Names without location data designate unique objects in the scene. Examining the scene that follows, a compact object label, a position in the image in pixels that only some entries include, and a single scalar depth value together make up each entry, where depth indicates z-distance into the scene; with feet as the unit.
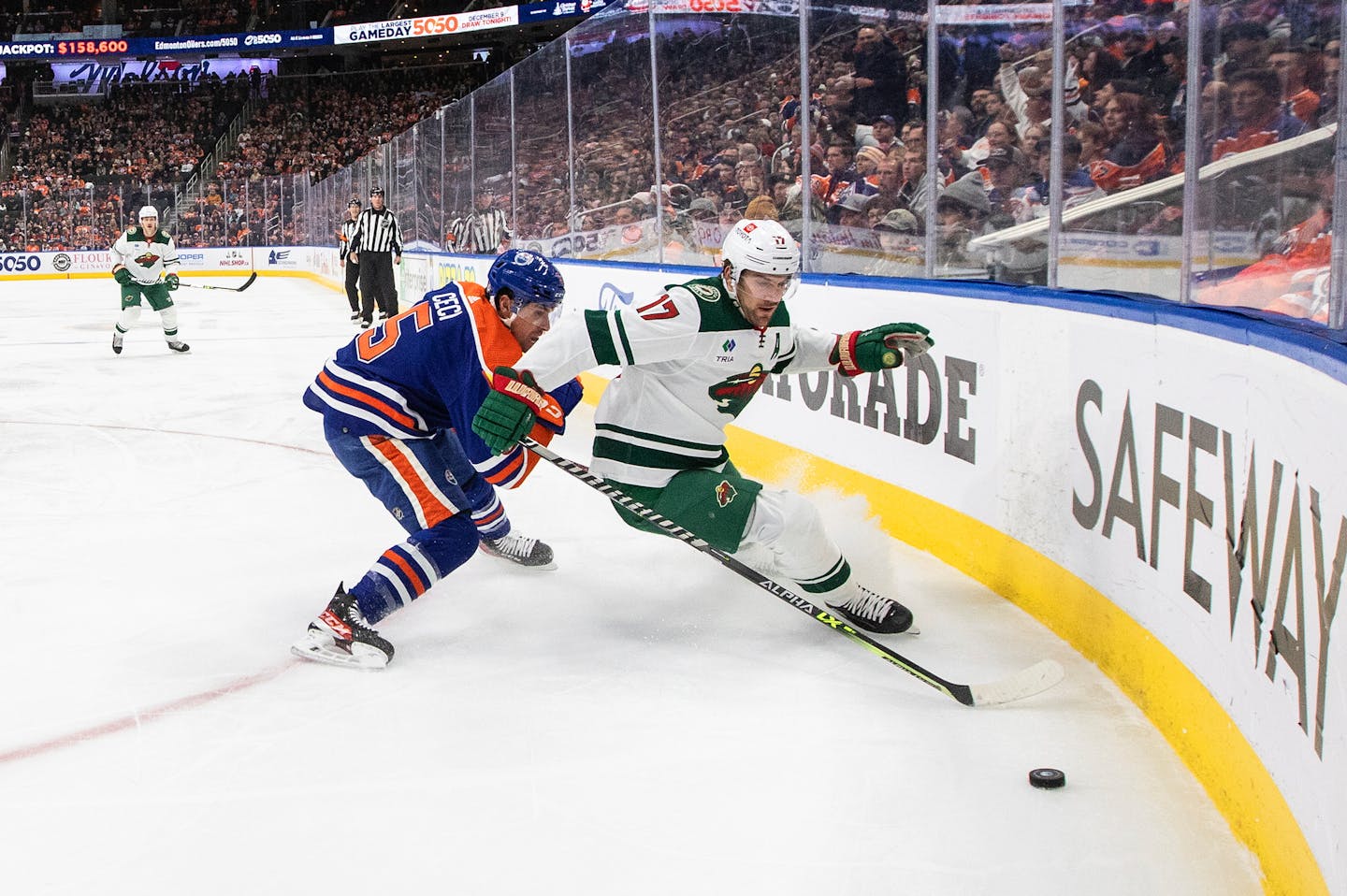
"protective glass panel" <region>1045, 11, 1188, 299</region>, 8.29
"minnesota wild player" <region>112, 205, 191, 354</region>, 30.55
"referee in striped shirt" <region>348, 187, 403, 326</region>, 36.81
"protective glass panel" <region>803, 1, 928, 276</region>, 12.48
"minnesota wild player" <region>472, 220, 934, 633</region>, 8.62
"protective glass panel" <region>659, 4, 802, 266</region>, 15.56
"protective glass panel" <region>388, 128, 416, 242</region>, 41.27
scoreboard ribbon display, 88.38
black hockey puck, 6.68
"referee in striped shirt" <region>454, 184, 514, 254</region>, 29.71
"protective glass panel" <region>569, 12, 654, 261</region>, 20.51
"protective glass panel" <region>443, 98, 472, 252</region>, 32.99
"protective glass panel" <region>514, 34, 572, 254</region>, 24.91
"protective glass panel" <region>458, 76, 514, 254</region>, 29.12
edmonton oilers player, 8.93
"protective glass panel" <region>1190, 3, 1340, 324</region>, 6.23
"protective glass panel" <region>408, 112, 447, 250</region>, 36.65
